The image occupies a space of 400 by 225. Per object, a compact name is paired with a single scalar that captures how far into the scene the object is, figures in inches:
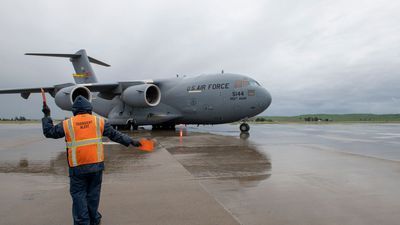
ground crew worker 130.7
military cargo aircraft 679.7
